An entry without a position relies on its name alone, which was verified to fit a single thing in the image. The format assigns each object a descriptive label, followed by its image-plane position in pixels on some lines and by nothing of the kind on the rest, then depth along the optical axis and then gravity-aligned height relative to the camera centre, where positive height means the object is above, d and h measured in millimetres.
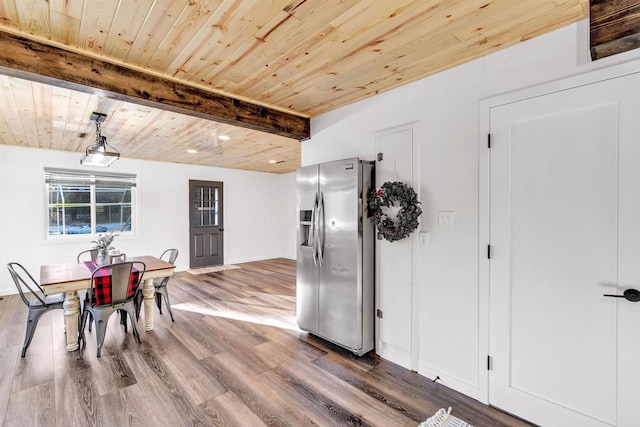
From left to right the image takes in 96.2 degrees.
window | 5340 +182
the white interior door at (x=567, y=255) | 1626 -289
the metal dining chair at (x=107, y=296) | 2873 -882
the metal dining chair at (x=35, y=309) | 2832 -997
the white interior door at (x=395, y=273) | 2615 -602
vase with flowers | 3529 -484
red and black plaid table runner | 2891 -789
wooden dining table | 2773 -747
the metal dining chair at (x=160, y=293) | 3553 -1066
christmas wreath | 2434 +6
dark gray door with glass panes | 6980 -329
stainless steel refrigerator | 2783 -459
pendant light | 3180 +650
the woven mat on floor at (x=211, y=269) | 6684 -1412
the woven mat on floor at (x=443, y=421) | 1905 -1430
